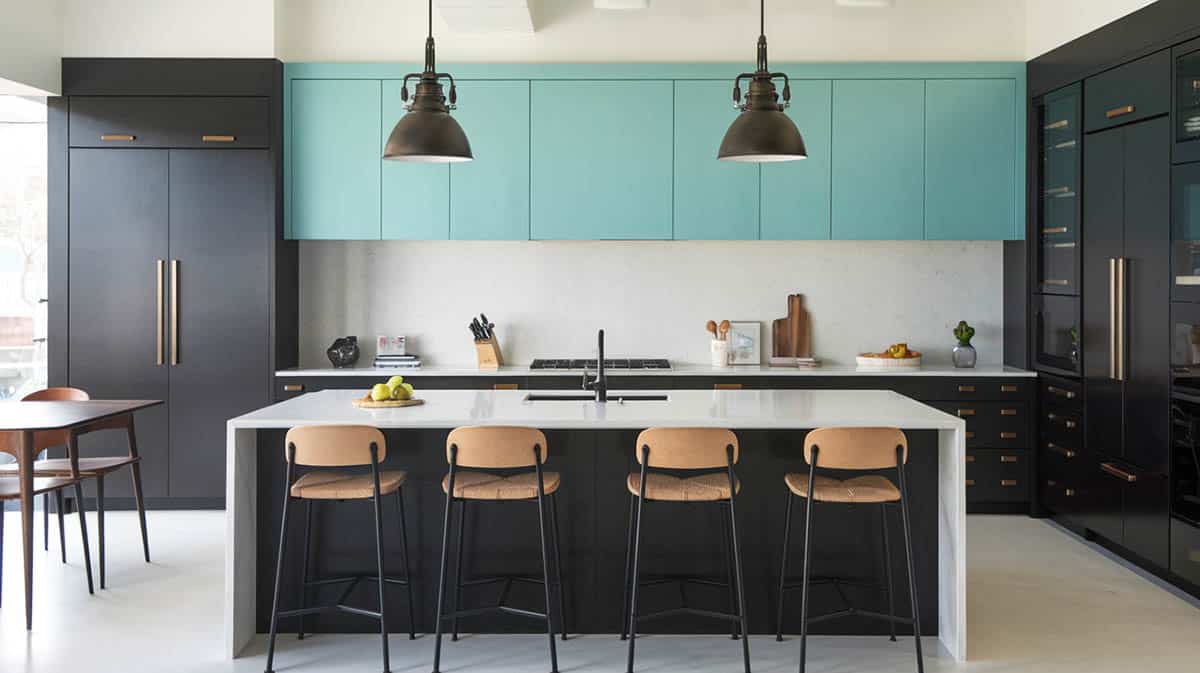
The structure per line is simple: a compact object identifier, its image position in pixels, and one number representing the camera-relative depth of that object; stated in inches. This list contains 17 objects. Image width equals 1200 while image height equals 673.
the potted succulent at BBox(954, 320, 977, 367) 257.0
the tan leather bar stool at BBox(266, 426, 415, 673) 145.7
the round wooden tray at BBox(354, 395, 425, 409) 165.3
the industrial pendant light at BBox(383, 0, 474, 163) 159.3
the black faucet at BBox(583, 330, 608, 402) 176.9
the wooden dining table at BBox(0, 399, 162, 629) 165.5
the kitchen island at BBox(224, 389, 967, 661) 163.0
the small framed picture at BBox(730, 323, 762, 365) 266.8
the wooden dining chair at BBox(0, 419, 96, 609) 171.3
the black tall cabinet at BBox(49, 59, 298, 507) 245.6
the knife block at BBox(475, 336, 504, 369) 257.9
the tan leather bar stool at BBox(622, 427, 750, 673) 144.0
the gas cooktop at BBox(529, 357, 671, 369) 257.0
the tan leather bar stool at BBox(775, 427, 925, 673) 143.7
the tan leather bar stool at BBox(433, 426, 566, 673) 145.4
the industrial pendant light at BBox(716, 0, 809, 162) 159.5
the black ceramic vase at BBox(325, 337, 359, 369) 259.3
